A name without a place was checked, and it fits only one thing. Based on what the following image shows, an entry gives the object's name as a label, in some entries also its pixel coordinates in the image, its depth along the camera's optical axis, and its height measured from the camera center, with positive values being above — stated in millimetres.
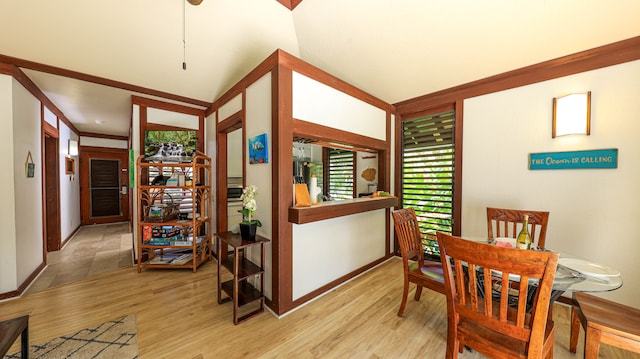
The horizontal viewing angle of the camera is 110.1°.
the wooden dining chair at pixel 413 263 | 1933 -806
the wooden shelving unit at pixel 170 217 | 3076 -607
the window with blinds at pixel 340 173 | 3742 +45
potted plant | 2121 -400
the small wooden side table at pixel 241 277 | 1981 -938
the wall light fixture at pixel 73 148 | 4695 +607
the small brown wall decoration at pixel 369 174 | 3605 +28
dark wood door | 5906 -274
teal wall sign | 2057 +162
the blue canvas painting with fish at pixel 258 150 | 2232 +274
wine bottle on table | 1643 -464
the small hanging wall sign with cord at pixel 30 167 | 2664 +102
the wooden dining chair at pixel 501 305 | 1042 -687
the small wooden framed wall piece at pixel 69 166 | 4447 +209
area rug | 1623 -1304
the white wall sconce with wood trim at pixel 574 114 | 2131 +598
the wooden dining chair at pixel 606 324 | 1210 -855
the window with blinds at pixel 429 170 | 3066 +79
